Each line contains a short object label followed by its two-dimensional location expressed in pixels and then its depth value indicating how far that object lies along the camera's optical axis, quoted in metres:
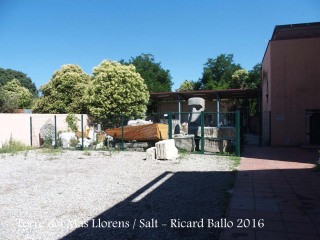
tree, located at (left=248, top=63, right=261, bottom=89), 34.31
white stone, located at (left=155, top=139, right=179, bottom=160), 10.09
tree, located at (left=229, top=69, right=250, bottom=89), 37.73
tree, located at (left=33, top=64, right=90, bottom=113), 21.25
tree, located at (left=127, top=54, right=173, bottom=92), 38.16
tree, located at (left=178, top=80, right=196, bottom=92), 46.40
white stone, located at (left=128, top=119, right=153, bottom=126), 14.68
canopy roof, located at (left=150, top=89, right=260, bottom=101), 23.01
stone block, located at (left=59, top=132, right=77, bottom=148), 14.81
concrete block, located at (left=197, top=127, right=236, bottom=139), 11.96
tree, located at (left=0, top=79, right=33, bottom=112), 21.44
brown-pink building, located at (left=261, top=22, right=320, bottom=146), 14.84
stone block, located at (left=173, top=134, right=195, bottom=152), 12.25
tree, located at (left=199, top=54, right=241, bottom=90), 43.00
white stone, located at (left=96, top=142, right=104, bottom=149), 14.28
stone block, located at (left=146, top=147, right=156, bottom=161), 10.33
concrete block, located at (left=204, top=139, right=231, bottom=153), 11.73
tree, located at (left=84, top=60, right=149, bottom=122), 17.41
